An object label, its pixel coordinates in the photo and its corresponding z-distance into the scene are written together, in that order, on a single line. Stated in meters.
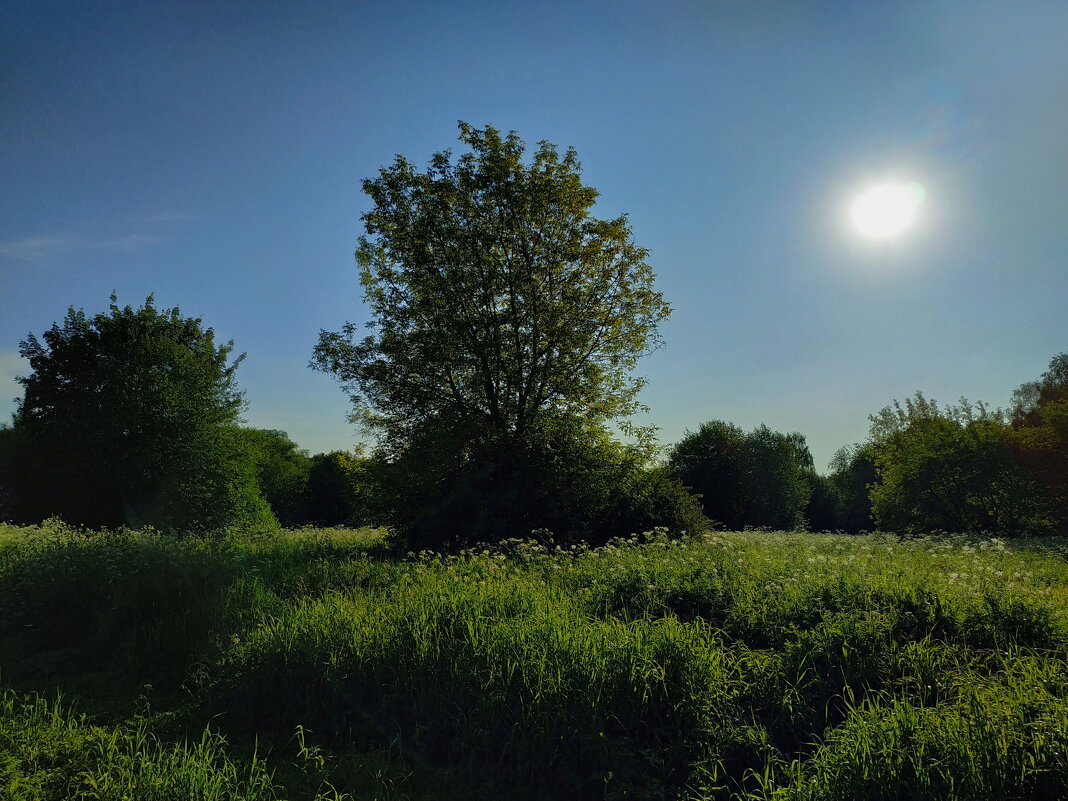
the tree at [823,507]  50.94
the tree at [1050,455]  20.11
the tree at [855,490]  47.52
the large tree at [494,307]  16.86
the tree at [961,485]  21.83
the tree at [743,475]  38.12
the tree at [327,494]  47.25
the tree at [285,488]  48.19
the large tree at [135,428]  23.45
